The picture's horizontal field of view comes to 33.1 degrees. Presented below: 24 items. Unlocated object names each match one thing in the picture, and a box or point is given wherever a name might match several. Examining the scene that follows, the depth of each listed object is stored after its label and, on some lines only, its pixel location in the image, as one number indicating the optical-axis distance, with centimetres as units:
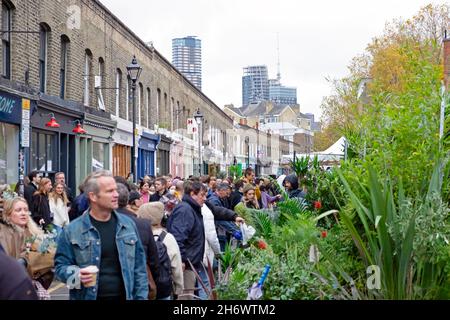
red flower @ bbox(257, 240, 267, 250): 919
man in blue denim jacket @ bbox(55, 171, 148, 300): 542
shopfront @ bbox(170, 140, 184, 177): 4762
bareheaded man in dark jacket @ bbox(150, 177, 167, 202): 1512
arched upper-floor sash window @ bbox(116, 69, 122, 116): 3161
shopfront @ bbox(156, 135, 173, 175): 4291
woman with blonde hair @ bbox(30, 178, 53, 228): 1372
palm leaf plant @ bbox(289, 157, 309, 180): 1836
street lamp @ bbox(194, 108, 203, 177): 3783
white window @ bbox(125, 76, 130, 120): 3338
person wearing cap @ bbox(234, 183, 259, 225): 1480
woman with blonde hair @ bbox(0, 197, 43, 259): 734
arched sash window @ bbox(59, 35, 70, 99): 2392
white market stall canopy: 2322
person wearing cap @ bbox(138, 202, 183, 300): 746
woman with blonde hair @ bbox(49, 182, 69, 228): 1361
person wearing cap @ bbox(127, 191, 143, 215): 877
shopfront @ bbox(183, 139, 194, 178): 5241
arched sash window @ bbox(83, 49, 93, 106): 2670
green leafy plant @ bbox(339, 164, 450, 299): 652
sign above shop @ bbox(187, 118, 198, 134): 4519
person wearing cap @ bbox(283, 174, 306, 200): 1506
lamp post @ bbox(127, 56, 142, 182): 2144
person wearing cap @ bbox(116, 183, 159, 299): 636
